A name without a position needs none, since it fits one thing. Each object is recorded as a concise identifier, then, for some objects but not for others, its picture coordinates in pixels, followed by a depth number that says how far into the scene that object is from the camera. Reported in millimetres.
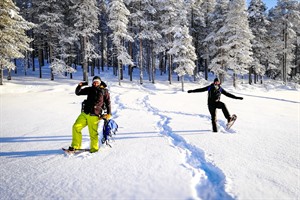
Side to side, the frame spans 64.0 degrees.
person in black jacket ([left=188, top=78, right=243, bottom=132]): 8148
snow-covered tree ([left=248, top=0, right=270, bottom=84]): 38062
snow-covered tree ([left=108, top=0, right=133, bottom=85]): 30577
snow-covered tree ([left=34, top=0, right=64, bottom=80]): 29544
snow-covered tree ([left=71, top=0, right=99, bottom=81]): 30906
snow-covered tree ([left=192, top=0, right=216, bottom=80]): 38406
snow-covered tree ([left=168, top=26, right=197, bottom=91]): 30234
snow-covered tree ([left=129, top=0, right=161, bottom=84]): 32719
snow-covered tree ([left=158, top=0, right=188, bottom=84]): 33094
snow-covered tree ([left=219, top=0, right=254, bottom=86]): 32656
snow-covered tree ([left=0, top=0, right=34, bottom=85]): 21891
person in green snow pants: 5641
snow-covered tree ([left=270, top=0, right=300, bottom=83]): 38844
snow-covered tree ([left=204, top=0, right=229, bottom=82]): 34000
